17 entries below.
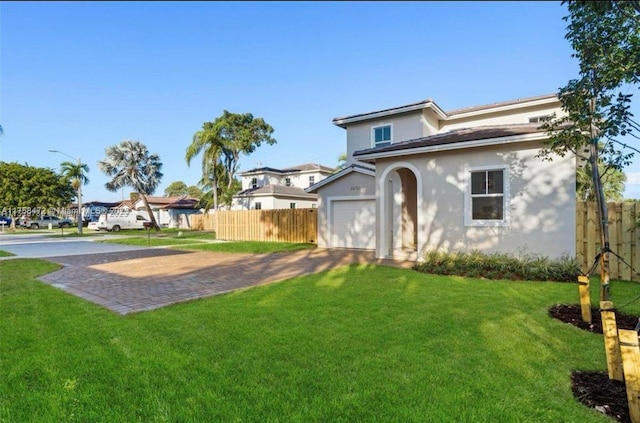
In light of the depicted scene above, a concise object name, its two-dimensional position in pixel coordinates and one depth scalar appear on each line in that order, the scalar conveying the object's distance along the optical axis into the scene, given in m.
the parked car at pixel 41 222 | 43.97
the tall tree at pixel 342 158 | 33.39
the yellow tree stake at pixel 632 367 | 2.60
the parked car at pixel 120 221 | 36.08
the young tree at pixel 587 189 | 12.85
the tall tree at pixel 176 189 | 94.19
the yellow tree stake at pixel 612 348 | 3.31
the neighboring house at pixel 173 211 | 47.34
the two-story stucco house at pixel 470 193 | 9.55
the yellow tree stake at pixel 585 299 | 4.98
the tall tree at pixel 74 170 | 33.48
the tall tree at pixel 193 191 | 87.05
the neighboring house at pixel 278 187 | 33.41
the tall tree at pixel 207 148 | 27.14
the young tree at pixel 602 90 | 4.35
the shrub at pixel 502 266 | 8.65
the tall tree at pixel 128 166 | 37.50
